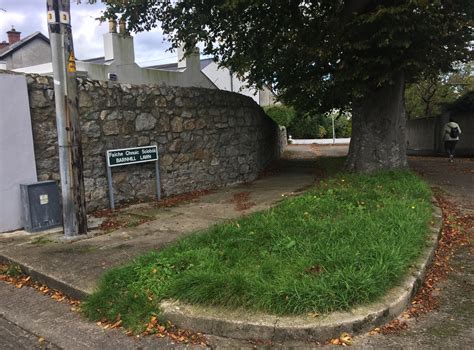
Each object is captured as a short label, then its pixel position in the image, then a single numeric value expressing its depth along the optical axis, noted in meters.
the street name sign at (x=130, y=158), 7.29
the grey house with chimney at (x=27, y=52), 21.88
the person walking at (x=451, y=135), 14.59
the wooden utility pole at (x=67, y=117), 5.38
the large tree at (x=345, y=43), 8.01
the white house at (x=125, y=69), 15.43
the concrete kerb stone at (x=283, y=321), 3.13
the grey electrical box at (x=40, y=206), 6.05
